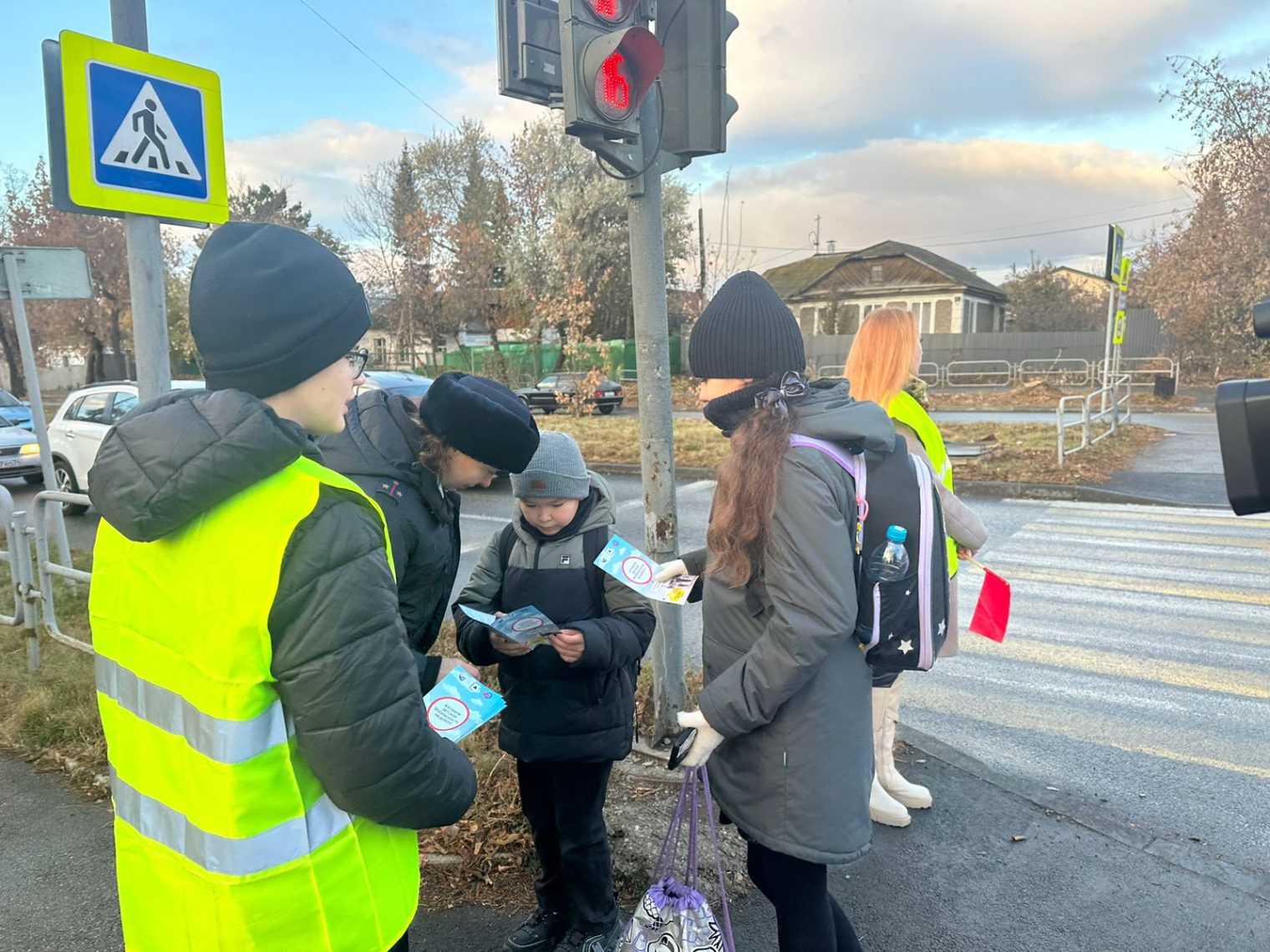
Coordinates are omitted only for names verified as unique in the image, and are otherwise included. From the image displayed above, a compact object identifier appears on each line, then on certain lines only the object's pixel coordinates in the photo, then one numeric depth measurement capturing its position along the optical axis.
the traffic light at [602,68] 3.22
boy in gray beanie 2.46
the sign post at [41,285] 6.22
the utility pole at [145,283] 3.59
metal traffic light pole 3.57
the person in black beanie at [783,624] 1.90
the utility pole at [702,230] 33.56
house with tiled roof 51.03
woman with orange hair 3.32
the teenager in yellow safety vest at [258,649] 1.26
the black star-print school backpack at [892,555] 2.02
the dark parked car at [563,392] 23.39
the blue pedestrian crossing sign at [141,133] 3.45
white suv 11.37
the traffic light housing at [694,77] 3.62
